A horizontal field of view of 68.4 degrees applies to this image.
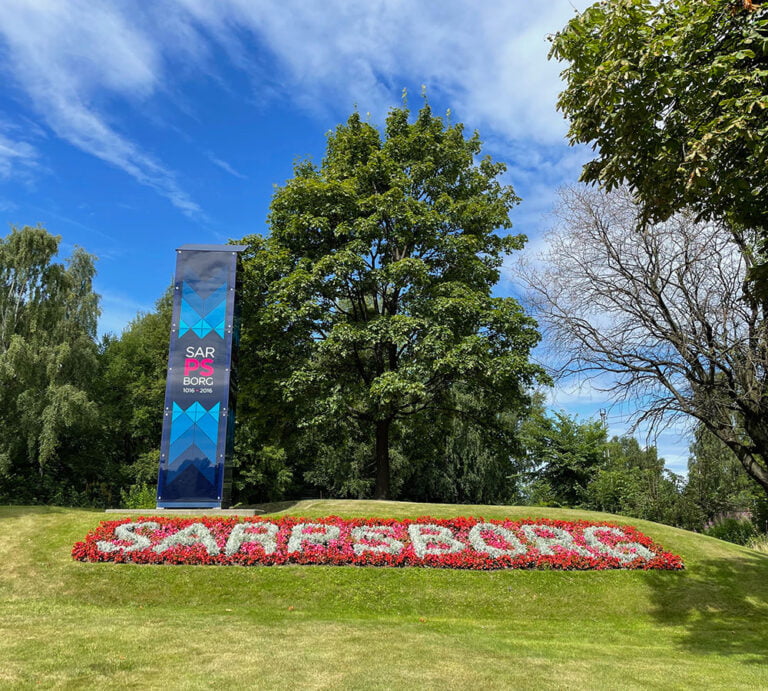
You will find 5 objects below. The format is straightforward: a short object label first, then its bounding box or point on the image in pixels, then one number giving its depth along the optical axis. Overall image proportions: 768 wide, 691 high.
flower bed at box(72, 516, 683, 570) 13.45
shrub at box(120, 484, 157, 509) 24.67
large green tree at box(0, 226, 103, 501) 28.94
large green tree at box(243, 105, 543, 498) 18.72
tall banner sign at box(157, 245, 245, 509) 16.22
